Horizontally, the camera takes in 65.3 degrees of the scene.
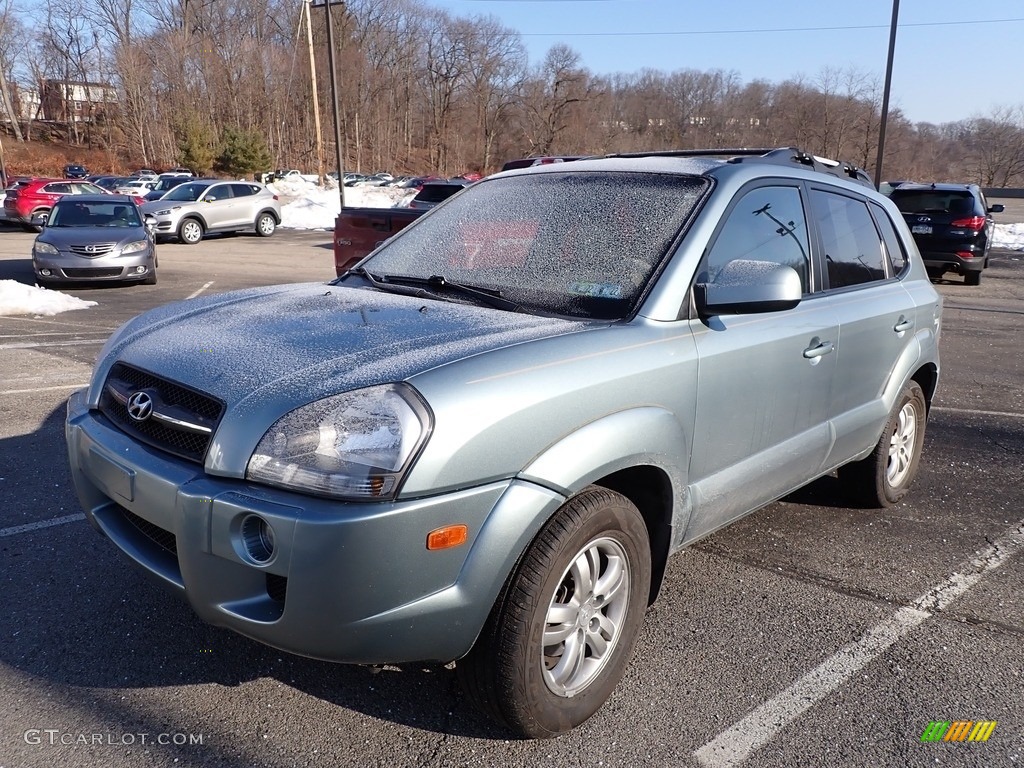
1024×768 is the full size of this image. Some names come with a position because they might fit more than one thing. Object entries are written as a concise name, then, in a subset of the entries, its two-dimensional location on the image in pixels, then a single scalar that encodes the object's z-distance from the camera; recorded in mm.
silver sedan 12789
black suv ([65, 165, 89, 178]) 46906
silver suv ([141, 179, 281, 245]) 21469
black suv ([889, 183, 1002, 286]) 14320
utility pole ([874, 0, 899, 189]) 22094
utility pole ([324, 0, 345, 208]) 25983
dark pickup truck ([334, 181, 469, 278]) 8312
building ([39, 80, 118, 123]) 65375
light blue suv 2072
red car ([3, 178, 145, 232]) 24359
